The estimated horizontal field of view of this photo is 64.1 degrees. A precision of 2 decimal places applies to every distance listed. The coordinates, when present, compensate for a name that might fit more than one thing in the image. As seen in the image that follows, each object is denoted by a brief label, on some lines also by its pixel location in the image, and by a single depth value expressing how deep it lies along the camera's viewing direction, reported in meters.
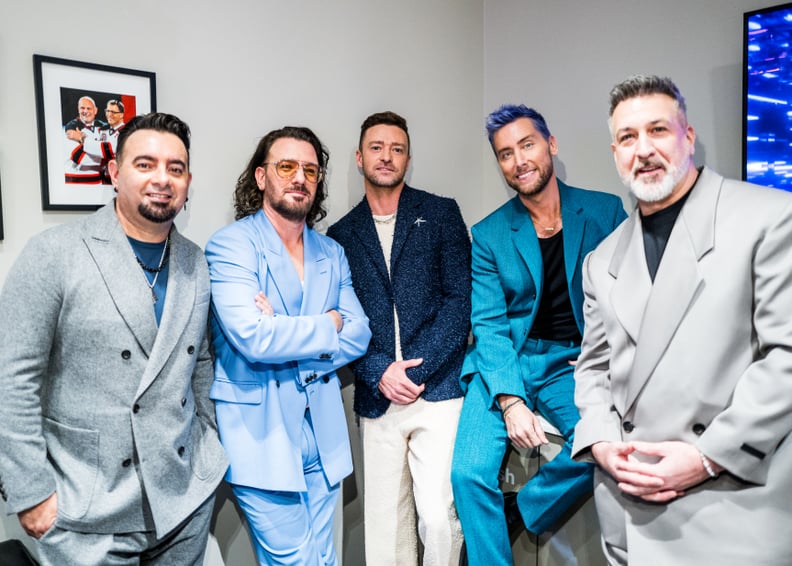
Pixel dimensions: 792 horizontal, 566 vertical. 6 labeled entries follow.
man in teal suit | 2.35
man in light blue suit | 2.12
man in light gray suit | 1.54
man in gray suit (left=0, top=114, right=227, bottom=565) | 1.64
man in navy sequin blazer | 2.53
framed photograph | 2.10
